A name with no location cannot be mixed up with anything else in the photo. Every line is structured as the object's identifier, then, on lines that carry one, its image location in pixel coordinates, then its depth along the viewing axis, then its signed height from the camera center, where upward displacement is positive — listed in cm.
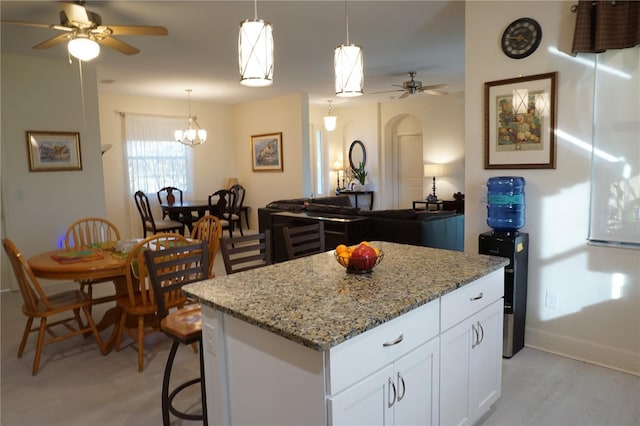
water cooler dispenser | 285 -47
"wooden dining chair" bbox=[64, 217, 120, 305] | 342 -52
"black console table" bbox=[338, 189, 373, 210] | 926 -34
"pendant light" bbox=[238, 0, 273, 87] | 170 +52
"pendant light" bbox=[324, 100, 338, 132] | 757 +100
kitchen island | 131 -59
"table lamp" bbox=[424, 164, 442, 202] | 805 +10
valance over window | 245 +87
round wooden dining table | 277 -55
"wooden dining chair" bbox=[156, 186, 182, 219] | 721 -24
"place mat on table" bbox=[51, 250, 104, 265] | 298 -53
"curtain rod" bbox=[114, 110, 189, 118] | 729 +120
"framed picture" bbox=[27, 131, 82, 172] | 465 +37
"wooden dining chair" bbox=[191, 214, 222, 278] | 327 -44
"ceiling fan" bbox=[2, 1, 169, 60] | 291 +112
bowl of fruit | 192 -37
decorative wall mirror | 947 +52
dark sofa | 445 -53
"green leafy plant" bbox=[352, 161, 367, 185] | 931 +8
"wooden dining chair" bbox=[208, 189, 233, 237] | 690 -47
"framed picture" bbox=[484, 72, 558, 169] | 286 +36
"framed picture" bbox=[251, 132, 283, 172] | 779 +51
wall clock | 286 +93
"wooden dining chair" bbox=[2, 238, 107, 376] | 275 -83
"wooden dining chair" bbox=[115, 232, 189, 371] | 276 -80
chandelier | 704 +75
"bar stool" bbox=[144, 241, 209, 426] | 194 -67
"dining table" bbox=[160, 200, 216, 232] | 670 -47
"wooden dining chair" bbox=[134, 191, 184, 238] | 655 -66
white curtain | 743 +43
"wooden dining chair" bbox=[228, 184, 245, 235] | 708 -49
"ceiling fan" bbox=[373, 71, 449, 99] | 603 +128
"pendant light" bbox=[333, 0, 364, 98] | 194 +51
